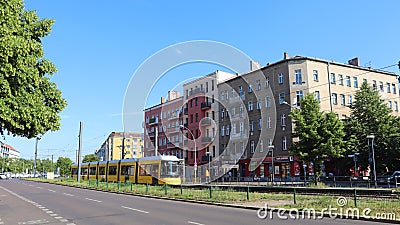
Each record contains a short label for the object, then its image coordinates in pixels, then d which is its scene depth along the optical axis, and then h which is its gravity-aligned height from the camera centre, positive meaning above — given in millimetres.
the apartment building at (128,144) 115912 +6267
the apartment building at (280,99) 49031 +8995
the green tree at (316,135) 33656 +2601
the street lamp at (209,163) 61859 +9
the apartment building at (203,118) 64312 +8189
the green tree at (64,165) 109812 -301
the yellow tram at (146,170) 36844 -642
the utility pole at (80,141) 47194 +2859
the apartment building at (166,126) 74375 +8052
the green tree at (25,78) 12938 +3333
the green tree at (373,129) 40719 +3827
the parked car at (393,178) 31597 -1321
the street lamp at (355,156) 38625 +739
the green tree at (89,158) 108438 +1716
